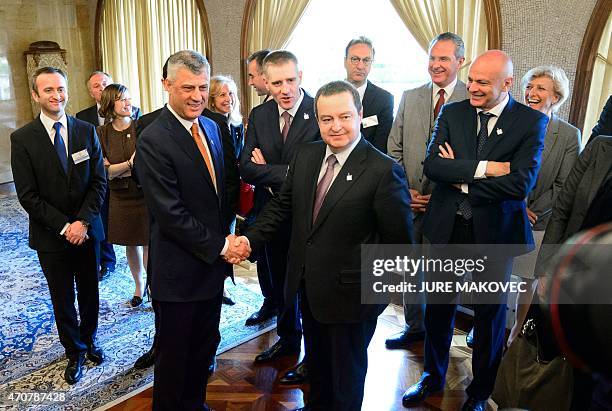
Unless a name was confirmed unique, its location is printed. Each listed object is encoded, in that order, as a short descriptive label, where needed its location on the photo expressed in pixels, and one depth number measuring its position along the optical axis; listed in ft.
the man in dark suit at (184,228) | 6.52
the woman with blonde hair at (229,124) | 9.85
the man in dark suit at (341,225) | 6.31
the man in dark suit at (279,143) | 8.59
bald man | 7.31
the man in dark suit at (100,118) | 14.81
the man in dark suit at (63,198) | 8.50
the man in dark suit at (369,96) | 10.49
